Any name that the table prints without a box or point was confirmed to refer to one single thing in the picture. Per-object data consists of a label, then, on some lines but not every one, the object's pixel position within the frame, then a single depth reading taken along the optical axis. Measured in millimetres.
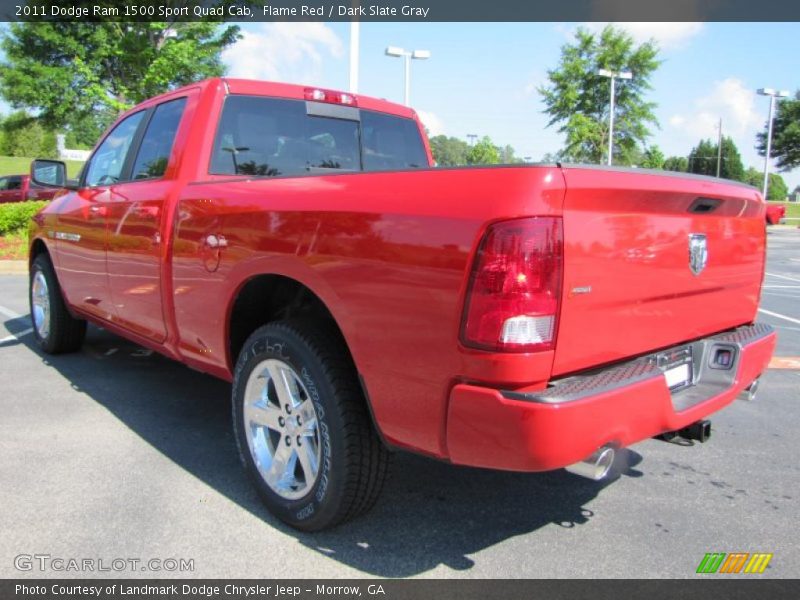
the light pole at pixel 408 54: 20875
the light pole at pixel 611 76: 30895
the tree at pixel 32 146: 71812
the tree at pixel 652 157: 35850
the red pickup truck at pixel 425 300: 1953
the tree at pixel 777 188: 76162
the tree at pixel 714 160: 66188
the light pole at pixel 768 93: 36369
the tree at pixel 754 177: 71188
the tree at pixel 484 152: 59500
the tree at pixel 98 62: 14984
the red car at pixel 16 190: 20886
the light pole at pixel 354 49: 11453
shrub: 13305
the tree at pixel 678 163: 66219
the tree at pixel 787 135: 55456
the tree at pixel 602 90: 34062
